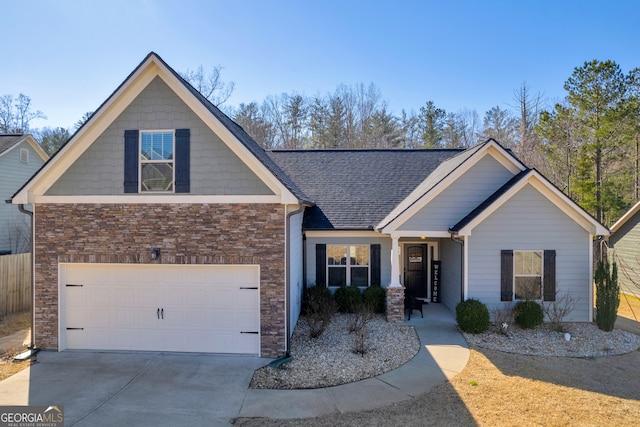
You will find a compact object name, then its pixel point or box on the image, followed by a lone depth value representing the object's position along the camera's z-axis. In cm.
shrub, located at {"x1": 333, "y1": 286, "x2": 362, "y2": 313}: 1218
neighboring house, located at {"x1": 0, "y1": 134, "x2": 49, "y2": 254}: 1581
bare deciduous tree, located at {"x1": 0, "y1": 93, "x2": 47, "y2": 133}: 3397
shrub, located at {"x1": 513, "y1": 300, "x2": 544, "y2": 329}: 1027
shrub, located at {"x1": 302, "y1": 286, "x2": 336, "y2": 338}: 989
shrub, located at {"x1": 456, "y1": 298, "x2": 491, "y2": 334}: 999
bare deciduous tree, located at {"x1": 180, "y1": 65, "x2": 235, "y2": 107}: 2864
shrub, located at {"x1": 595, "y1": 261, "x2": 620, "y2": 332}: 1028
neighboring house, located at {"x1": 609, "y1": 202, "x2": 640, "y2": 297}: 1523
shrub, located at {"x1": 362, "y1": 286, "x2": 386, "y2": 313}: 1207
